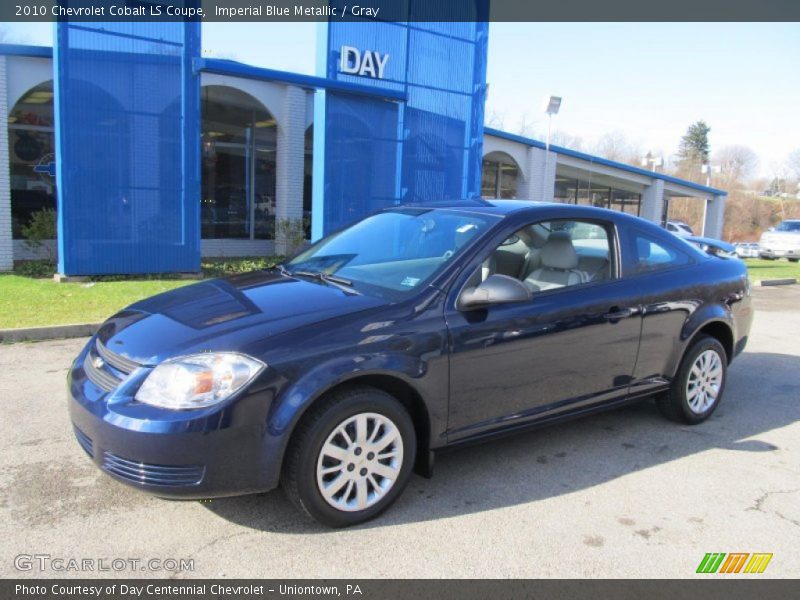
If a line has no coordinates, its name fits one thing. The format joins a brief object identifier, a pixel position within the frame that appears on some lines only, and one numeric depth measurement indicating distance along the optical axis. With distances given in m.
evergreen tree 94.00
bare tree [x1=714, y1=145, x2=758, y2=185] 69.27
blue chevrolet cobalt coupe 2.92
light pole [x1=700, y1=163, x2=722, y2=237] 35.75
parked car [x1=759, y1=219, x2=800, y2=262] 26.55
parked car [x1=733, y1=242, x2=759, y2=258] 28.20
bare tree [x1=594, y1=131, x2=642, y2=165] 67.69
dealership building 10.78
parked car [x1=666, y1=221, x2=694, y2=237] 27.92
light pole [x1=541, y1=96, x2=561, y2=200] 16.16
